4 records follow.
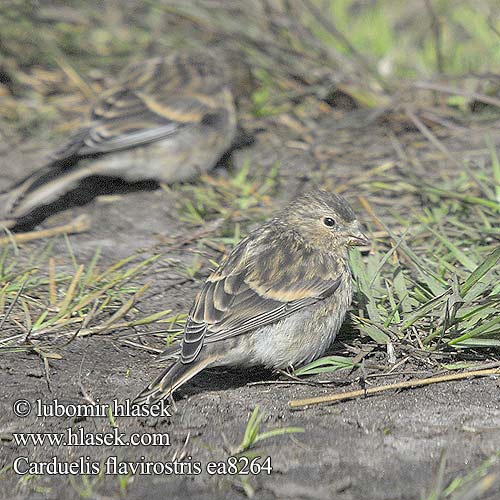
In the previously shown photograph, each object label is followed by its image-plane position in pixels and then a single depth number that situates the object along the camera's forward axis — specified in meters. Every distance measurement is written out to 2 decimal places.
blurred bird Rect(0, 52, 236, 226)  11.25
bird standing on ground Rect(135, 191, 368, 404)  7.18
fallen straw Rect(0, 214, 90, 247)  10.09
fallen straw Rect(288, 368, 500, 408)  6.98
